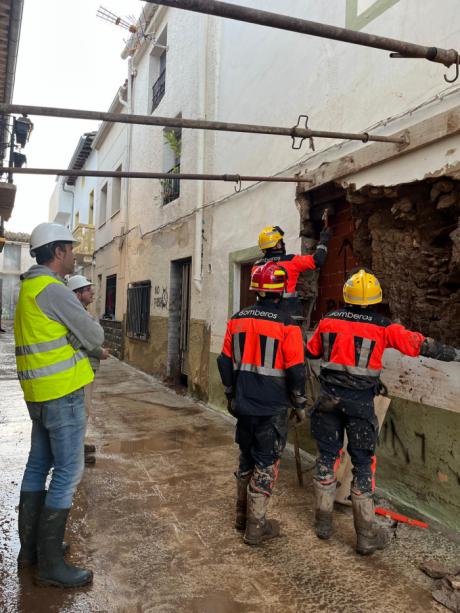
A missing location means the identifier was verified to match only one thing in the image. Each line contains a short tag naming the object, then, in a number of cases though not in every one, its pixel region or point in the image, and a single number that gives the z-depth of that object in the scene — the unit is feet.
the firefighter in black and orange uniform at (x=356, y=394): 9.37
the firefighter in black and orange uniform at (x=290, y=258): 12.55
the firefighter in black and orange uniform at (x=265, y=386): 9.57
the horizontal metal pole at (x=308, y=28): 5.84
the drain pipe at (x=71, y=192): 74.38
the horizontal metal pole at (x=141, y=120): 9.23
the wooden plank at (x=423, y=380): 10.33
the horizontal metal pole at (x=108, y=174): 12.53
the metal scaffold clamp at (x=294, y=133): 10.80
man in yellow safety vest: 7.94
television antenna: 34.88
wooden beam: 10.49
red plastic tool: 10.41
